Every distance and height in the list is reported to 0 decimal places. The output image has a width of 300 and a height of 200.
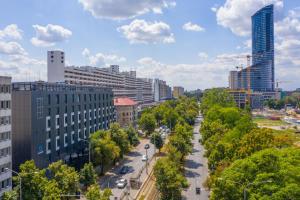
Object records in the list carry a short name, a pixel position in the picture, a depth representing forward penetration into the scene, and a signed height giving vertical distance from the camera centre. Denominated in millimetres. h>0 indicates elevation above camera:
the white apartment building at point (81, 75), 86091 +9904
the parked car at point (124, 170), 51659 -16283
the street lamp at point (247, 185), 24550 -9547
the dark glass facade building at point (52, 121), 41592 -4900
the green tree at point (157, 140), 62531 -11661
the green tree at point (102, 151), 47735 -11143
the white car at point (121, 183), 43893 -16352
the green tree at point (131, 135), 63500 -10378
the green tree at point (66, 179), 32741 -11573
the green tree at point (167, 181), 34722 -12574
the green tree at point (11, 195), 27302 -11474
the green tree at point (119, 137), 54341 -9288
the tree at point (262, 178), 24330 -9004
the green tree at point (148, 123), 79529 -8945
